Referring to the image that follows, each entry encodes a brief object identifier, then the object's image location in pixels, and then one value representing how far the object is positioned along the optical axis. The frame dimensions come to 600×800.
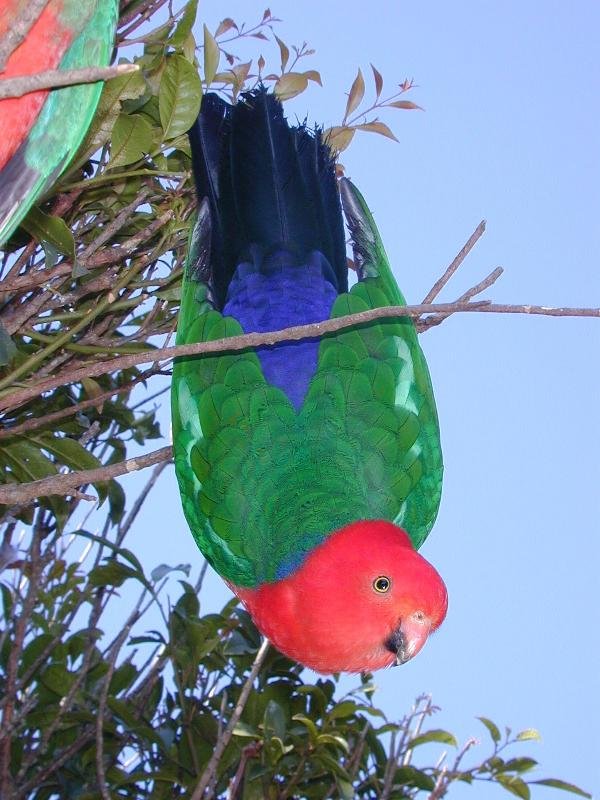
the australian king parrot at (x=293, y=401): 1.31
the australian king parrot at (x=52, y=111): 1.24
